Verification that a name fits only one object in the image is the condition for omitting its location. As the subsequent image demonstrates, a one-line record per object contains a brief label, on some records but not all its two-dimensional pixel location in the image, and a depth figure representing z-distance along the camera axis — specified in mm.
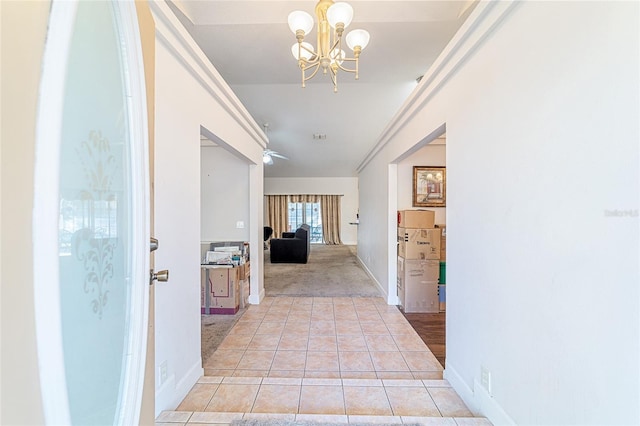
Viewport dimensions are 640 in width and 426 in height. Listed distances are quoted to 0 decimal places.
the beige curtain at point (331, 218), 10258
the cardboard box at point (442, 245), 3795
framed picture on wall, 4074
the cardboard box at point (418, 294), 3592
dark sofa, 6738
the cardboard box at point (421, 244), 3600
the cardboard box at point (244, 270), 3586
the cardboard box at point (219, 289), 3416
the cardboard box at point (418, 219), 3652
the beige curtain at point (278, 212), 10367
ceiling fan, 5350
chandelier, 1880
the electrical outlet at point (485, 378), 1529
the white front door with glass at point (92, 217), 572
